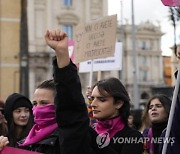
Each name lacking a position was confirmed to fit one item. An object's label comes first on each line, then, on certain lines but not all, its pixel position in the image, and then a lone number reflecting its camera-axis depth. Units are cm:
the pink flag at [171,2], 297
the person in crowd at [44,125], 253
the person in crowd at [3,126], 413
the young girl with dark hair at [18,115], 408
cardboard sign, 495
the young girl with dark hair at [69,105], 226
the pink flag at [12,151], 261
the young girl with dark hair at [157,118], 420
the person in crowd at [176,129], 298
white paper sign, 691
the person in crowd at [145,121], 488
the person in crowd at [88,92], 431
